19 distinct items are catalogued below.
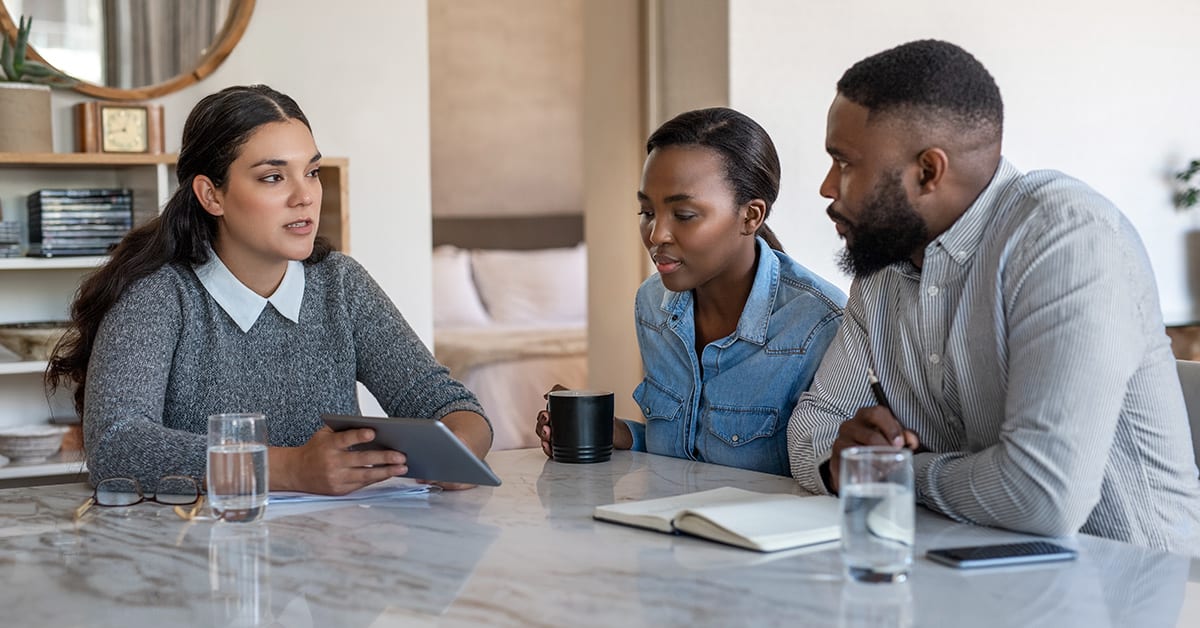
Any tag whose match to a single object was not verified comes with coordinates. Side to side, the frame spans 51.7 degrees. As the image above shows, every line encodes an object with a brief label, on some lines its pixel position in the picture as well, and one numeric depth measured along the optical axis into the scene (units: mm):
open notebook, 1165
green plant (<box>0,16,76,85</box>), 2840
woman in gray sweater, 1757
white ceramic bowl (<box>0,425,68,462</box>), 2801
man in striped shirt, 1204
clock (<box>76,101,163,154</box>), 2965
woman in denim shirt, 1792
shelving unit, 2977
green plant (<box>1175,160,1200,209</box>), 3936
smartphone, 1082
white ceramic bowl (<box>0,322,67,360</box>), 2830
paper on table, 1464
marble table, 979
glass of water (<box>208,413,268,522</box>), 1336
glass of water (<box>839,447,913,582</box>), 1031
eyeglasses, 1485
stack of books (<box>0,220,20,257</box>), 2868
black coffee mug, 1687
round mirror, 3006
